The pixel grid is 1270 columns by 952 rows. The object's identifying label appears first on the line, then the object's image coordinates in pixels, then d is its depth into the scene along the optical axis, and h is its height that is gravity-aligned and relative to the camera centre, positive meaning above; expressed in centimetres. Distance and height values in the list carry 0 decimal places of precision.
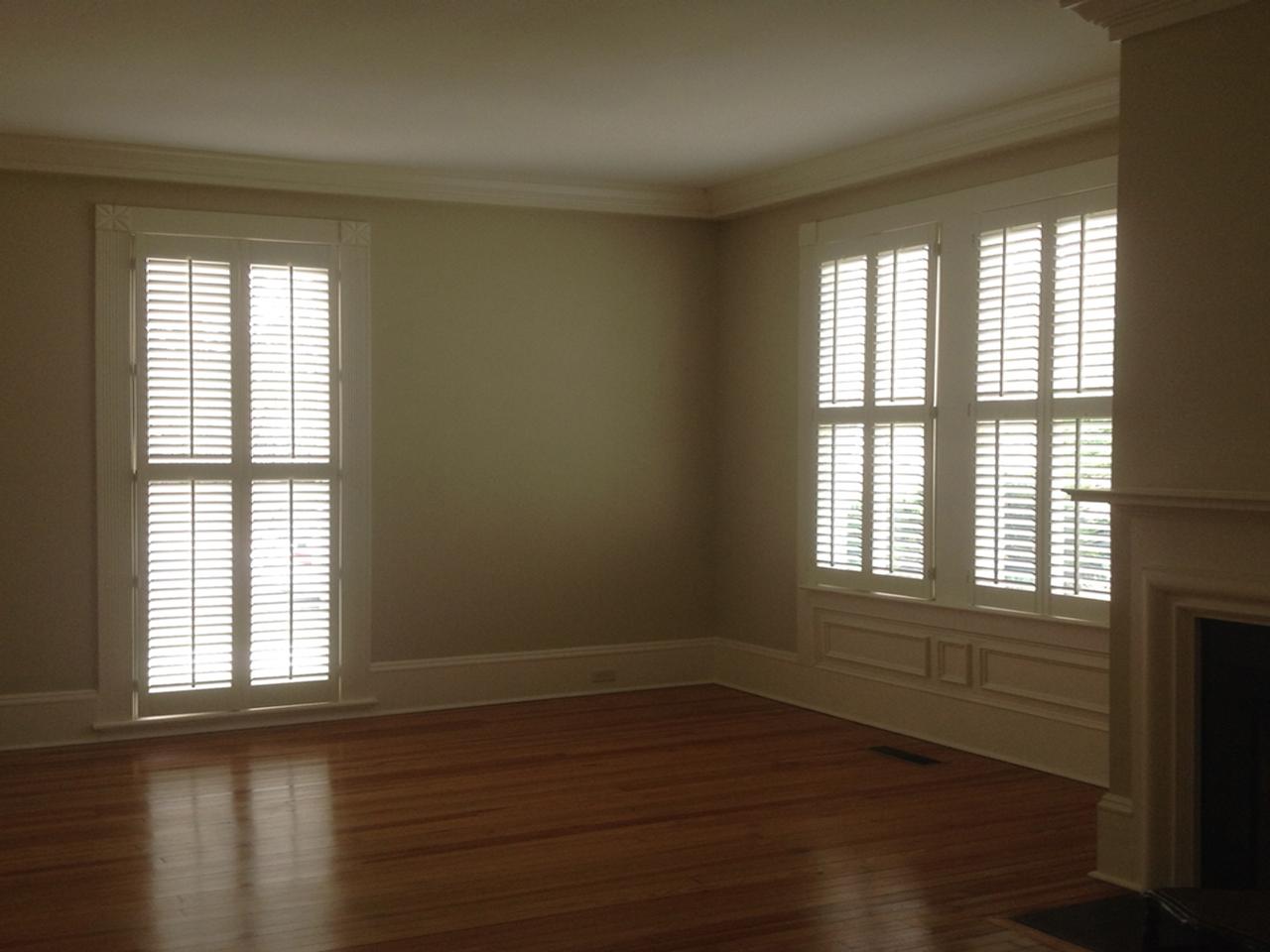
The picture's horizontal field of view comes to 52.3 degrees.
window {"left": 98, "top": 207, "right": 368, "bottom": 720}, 620 -2
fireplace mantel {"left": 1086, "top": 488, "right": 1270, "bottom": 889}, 373 -57
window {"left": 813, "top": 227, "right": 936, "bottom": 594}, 608 +20
